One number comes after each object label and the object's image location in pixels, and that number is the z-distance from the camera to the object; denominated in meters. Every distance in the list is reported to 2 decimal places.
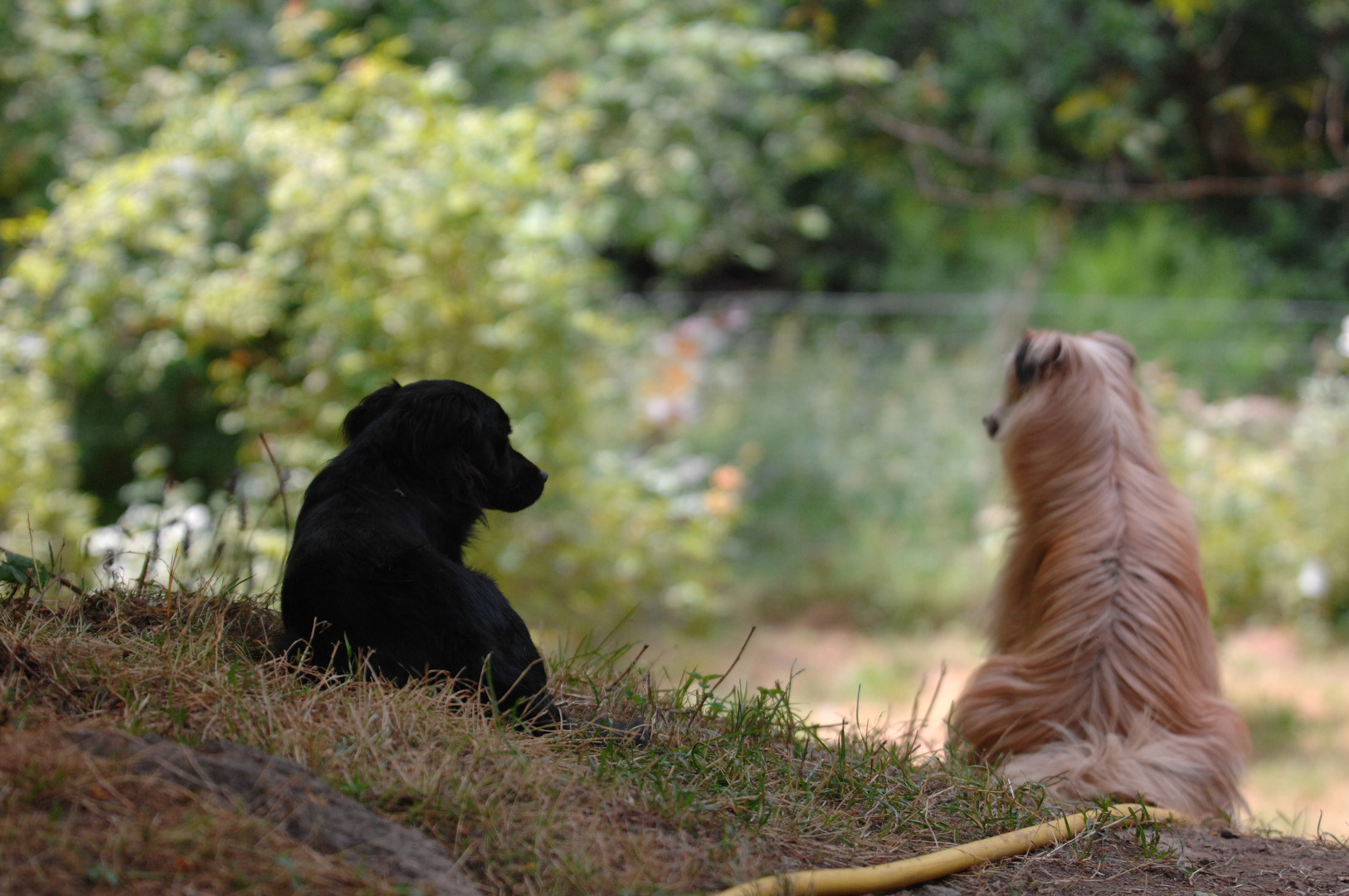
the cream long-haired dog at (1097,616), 6.46
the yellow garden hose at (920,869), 3.84
